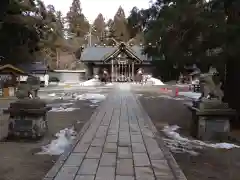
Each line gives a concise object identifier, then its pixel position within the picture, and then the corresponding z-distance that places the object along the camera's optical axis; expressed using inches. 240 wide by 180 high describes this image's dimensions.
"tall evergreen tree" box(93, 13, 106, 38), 1946.8
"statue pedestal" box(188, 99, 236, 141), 208.5
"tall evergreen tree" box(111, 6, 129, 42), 1636.1
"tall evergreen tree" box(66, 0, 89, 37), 1879.2
